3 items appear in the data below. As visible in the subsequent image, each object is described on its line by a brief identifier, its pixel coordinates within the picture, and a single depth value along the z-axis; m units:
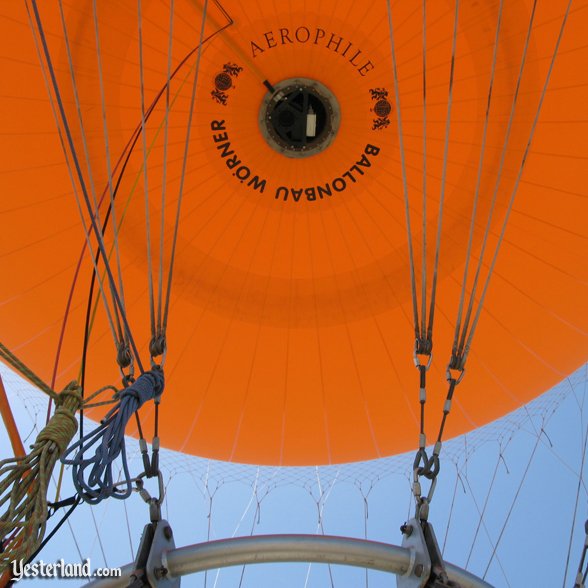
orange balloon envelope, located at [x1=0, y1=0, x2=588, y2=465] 5.84
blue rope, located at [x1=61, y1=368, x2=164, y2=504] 2.72
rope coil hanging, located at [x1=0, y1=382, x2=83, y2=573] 2.44
